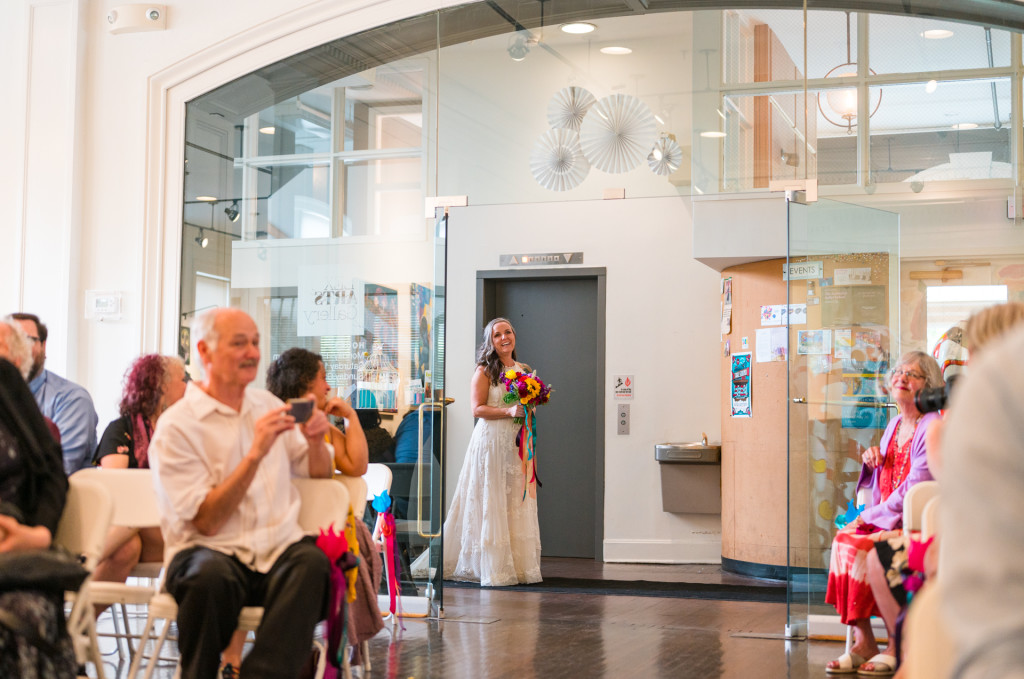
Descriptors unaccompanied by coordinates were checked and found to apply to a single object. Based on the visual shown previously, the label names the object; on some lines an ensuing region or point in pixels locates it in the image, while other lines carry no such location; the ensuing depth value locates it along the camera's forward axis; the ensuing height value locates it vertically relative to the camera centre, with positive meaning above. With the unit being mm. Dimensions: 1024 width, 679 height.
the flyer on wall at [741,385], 8008 -46
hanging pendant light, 5801 +1529
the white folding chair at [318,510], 3303 -450
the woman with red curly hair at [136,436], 4316 -264
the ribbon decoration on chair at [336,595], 3312 -692
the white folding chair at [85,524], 3186 -462
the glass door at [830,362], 5395 +93
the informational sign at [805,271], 5564 +572
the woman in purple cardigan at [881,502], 4633 -556
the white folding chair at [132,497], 3801 -449
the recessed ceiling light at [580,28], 6258 +2070
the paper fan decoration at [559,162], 6195 +1270
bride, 7004 -802
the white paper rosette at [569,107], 6219 +1593
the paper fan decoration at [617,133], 6078 +1416
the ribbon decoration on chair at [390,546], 5652 -947
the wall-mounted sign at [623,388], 8805 -87
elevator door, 8938 -152
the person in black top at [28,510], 2570 -385
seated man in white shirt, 3086 -441
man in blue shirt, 4871 -153
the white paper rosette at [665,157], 5977 +1254
